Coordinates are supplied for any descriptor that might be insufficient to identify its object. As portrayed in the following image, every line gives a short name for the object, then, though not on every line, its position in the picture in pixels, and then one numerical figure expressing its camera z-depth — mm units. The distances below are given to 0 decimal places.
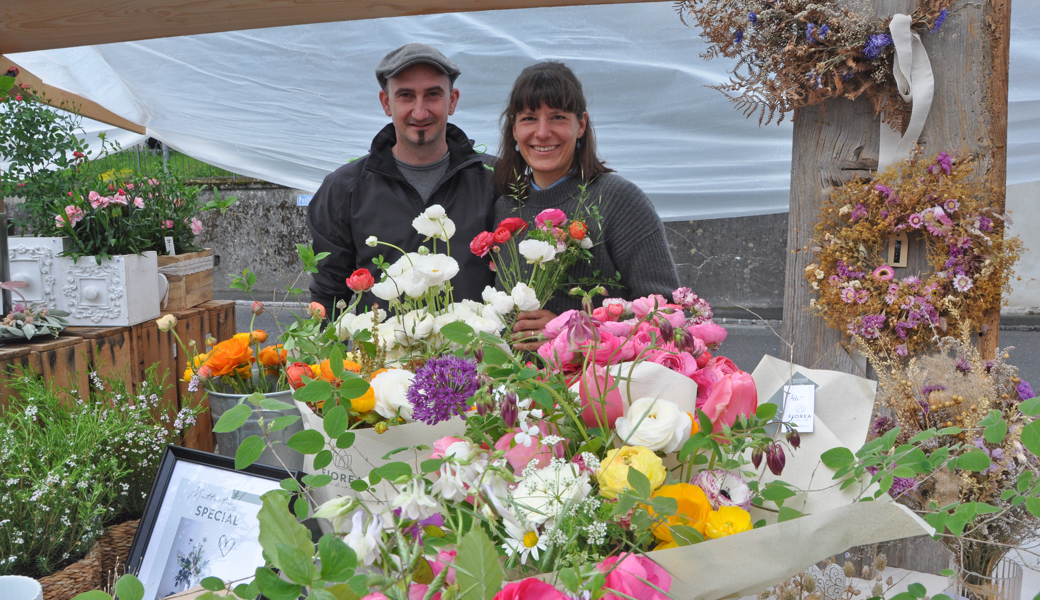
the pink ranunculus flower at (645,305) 752
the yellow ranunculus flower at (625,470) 545
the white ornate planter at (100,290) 1991
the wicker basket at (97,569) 874
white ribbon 1686
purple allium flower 633
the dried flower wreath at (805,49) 1686
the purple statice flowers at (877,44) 1695
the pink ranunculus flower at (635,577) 490
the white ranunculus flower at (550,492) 510
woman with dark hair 1650
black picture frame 896
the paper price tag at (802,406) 696
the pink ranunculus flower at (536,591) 444
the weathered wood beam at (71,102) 3043
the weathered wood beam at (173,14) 1647
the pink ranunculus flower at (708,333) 782
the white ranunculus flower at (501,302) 900
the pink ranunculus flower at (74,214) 1956
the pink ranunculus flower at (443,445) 610
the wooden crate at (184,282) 2268
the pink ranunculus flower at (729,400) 650
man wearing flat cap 1985
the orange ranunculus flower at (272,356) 1066
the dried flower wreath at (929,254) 1723
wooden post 1728
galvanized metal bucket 963
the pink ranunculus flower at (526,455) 598
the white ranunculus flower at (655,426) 584
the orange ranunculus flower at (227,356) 1023
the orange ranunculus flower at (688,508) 578
